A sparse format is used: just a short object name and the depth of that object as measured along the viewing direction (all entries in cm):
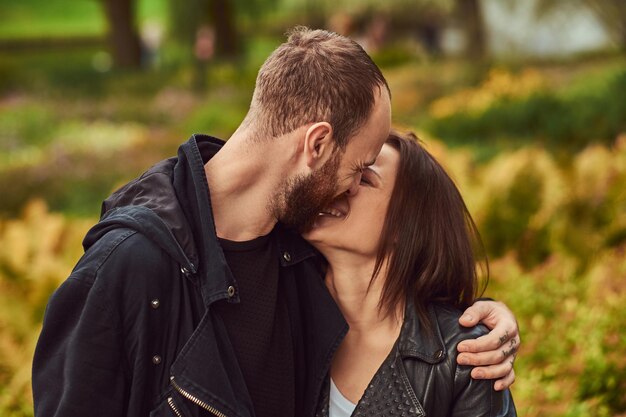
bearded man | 229
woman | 279
